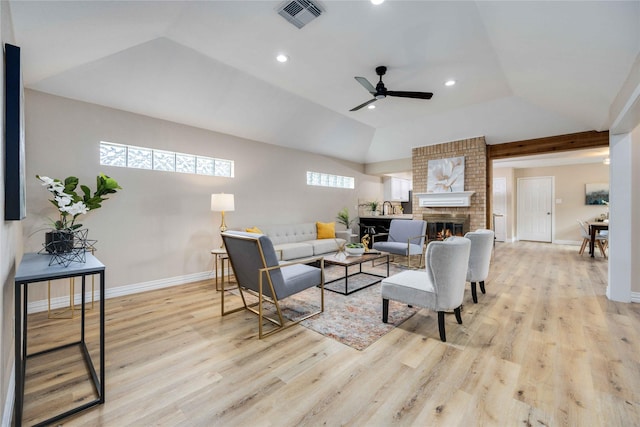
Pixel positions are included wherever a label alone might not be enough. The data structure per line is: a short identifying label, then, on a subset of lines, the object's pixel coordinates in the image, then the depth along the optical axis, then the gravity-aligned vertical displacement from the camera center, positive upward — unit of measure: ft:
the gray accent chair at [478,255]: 10.57 -1.70
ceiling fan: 11.42 +5.07
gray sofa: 15.67 -1.90
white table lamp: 13.43 +0.51
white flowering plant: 9.65 +0.81
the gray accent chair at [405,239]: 16.39 -1.72
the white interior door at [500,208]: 28.81 +0.51
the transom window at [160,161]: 11.90 +2.55
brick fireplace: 18.98 +2.83
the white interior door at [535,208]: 28.30 +0.50
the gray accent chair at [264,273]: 8.12 -2.01
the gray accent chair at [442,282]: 7.81 -2.02
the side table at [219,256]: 12.81 -2.25
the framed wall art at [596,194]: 25.16 +1.79
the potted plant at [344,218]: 22.72 -0.46
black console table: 4.67 -1.28
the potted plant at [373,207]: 24.91 +0.51
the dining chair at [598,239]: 19.93 -1.91
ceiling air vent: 7.78 +5.94
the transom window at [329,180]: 21.22 +2.71
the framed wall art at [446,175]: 19.70 +2.78
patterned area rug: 8.30 -3.64
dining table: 19.52 -1.19
